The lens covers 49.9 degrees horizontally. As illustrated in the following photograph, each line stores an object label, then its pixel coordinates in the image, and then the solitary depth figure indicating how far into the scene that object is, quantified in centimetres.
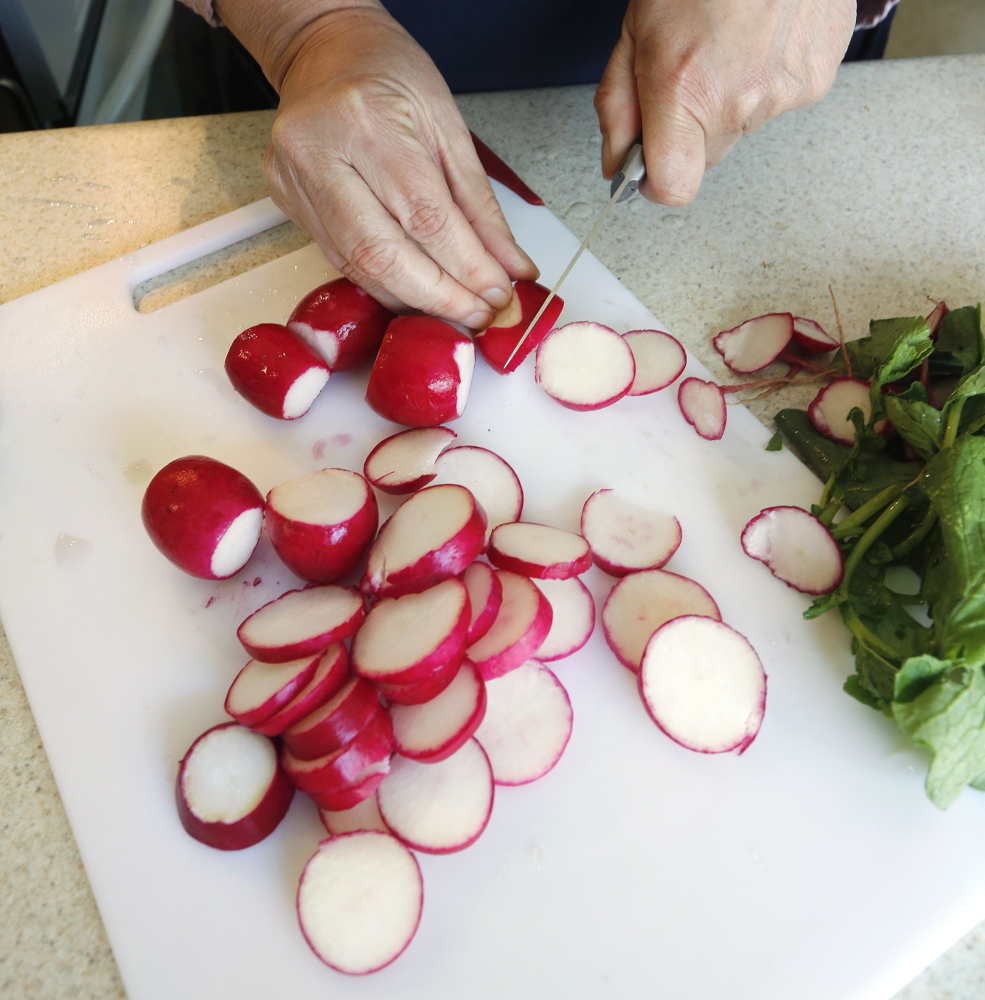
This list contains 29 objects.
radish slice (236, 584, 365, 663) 32
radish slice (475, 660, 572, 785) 32
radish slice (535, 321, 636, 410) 38
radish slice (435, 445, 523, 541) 36
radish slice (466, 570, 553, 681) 32
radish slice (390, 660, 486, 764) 30
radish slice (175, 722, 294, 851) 30
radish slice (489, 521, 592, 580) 33
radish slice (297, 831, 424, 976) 29
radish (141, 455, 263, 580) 33
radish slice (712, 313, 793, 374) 40
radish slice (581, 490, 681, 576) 35
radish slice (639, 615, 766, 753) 32
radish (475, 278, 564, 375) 39
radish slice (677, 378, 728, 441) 38
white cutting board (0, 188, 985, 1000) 30
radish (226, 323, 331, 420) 37
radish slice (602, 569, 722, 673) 34
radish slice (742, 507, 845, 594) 35
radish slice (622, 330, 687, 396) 39
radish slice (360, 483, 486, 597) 32
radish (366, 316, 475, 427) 36
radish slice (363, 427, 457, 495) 36
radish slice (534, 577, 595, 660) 33
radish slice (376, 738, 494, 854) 30
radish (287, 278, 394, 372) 38
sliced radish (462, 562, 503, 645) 32
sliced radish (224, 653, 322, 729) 31
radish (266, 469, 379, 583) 33
